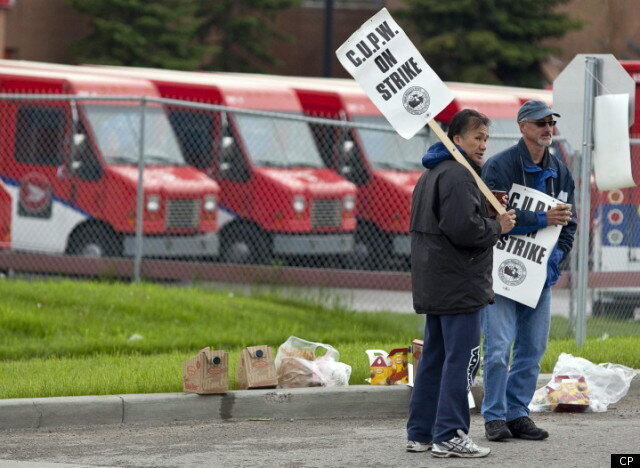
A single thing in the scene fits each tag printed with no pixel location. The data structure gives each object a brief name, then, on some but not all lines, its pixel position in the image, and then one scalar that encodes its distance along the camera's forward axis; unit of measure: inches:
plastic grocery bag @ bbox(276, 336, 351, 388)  725.3
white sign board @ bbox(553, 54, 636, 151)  847.7
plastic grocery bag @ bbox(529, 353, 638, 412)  712.4
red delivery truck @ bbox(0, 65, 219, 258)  1330.0
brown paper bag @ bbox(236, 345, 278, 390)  709.3
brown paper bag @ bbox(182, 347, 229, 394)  686.5
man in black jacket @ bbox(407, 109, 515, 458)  561.9
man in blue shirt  617.3
